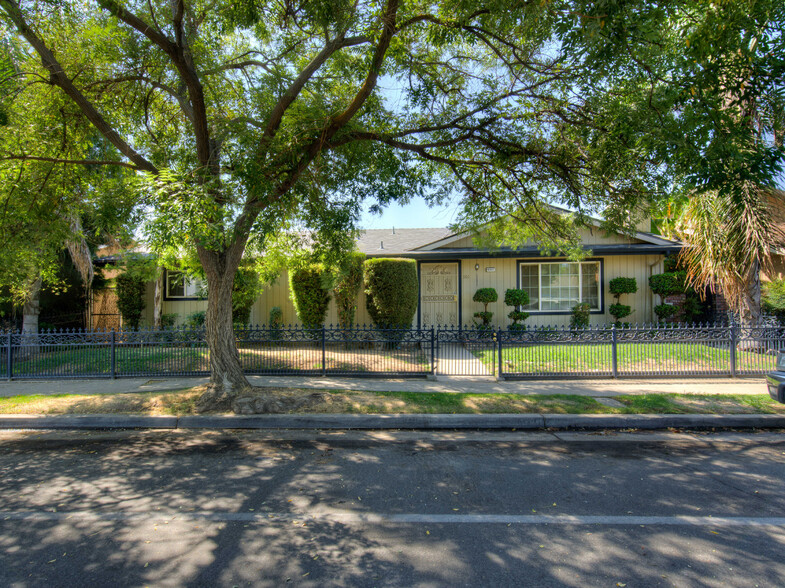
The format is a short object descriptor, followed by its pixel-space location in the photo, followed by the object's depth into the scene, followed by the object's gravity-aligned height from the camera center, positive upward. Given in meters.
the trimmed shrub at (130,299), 15.55 +0.56
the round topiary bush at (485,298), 15.09 +0.48
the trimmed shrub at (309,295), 13.41 +0.56
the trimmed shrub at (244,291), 13.19 +0.69
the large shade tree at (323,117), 6.40 +3.31
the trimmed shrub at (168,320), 15.77 -0.15
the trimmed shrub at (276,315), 15.41 -0.01
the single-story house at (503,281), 15.44 +1.07
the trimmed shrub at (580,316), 14.98 -0.13
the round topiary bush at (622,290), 14.90 +0.69
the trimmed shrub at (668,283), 14.56 +0.88
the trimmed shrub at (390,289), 13.12 +0.69
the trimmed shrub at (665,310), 14.54 +0.04
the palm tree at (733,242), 11.09 +1.72
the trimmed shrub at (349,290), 13.11 +0.68
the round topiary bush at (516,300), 15.07 +0.41
